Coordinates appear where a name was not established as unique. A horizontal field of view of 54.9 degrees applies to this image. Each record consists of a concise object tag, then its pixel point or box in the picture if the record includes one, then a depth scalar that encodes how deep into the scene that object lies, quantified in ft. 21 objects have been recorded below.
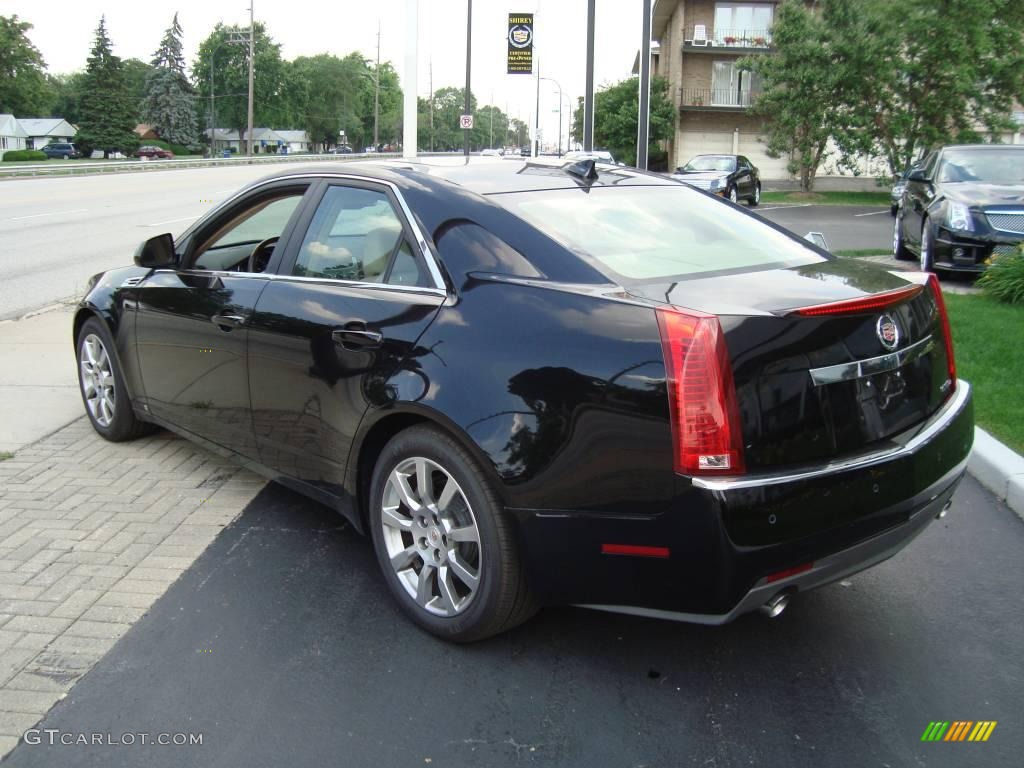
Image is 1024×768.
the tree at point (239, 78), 384.47
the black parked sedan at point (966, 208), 35.91
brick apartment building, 154.20
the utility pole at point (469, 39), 113.80
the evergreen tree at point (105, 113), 284.00
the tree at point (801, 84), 99.50
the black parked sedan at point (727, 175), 81.76
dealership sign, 89.56
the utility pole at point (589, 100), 64.36
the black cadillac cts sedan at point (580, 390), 9.34
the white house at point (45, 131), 358.23
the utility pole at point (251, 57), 245.51
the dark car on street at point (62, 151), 288.92
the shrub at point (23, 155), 231.30
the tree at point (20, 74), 333.62
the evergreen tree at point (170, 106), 350.64
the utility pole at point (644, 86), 62.80
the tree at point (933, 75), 92.38
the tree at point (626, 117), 160.45
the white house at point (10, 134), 333.62
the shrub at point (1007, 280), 31.32
